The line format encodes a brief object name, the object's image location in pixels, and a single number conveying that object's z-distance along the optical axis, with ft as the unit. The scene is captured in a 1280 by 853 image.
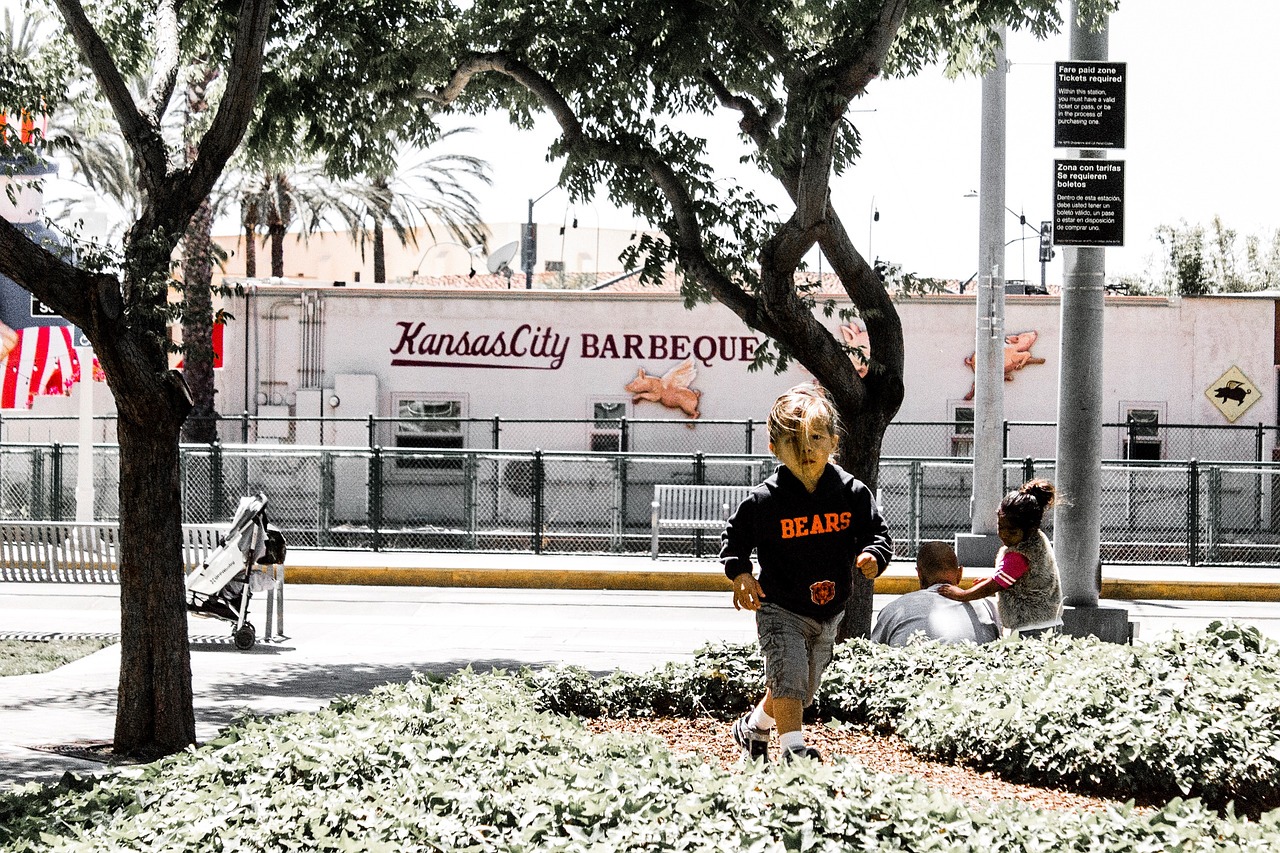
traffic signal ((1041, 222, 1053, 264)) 139.95
